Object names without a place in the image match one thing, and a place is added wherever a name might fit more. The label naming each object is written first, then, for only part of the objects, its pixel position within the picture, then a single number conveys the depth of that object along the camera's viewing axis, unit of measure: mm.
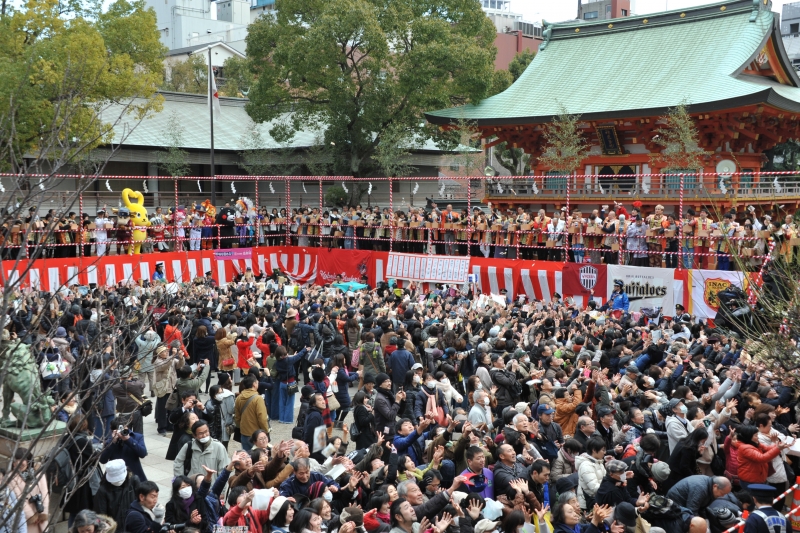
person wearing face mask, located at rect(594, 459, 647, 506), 7070
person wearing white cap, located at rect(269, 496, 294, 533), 6504
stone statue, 7520
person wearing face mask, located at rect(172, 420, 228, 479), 8039
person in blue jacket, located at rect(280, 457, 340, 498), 7062
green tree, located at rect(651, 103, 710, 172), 23656
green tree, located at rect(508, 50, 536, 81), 42875
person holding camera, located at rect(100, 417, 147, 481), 8172
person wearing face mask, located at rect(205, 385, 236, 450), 9773
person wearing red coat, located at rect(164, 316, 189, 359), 12359
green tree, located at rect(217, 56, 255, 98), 47653
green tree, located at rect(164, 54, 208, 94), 48531
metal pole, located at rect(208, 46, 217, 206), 28902
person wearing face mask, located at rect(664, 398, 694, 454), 8437
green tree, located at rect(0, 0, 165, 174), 21438
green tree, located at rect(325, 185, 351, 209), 31672
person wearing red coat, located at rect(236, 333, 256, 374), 13039
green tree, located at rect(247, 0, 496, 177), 28109
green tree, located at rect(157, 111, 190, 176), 31766
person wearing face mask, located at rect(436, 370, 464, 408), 10242
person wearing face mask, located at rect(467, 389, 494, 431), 9352
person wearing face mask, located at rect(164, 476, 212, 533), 6992
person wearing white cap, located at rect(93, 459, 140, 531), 7391
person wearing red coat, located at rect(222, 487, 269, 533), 6430
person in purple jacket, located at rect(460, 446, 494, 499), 7398
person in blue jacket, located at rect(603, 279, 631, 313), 19094
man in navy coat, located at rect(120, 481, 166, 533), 6695
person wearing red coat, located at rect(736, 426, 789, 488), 8008
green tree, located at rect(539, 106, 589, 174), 26844
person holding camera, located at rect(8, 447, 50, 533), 6590
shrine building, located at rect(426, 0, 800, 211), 24203
